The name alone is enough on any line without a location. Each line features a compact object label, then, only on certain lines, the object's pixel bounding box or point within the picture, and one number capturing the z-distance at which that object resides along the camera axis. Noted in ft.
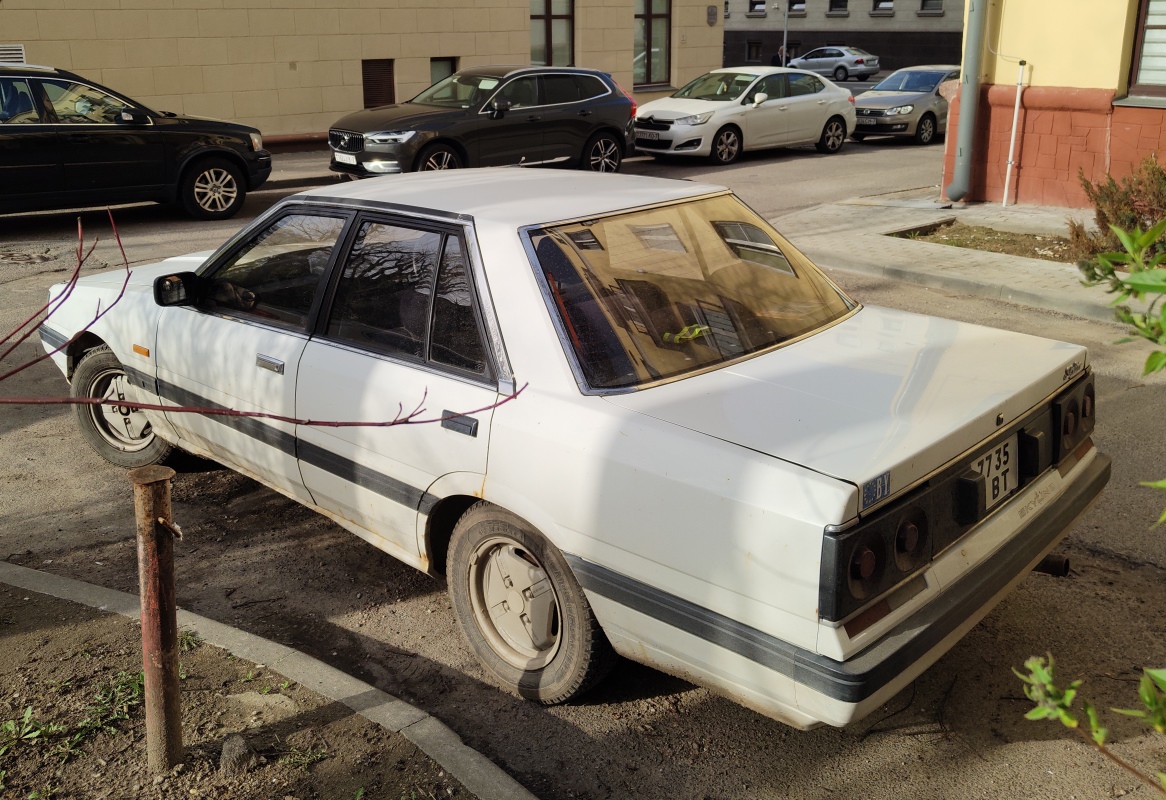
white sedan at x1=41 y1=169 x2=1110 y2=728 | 9.50
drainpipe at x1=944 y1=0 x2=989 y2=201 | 41.91
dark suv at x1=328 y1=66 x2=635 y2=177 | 47.98
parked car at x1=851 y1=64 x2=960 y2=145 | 69.97
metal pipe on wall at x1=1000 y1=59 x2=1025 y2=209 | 42.01
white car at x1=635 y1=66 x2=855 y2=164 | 58.29
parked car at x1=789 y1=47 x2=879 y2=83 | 148.25
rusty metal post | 9.91
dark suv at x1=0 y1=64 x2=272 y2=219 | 39.73
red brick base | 39.81
